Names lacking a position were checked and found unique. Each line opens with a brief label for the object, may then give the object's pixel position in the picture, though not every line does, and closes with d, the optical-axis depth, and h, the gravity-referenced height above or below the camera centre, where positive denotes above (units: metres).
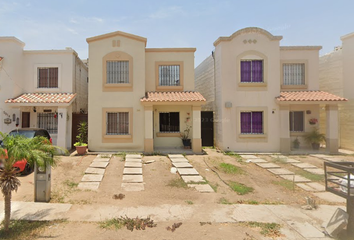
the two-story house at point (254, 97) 13.14 +1.63
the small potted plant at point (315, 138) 13.48 -0.99
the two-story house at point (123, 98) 12.73 +1.51
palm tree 4.39 -0.75
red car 8.36 -0.43
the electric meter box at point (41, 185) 5.90 -1.75
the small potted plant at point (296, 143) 14.05 -1.34
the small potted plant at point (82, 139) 11.89 -0.98
